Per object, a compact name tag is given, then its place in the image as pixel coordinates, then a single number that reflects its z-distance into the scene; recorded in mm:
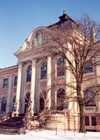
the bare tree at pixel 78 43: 14773
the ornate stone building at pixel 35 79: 21536
